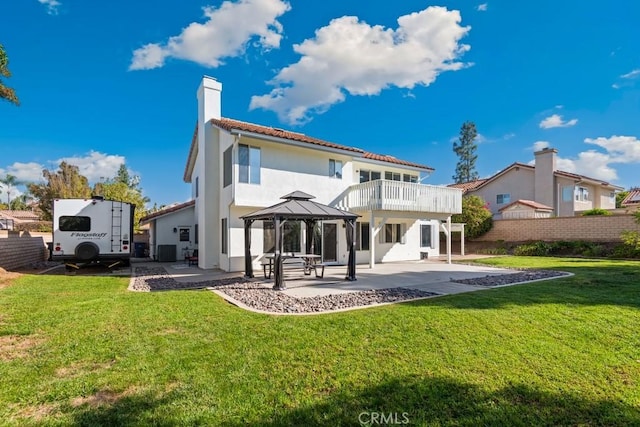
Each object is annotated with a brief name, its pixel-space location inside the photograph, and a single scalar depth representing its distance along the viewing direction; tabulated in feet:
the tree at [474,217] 79.46
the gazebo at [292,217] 30.86
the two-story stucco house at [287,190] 44.70
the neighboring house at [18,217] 93.15
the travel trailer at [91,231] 43.98
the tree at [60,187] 105.40
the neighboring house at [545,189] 92.48
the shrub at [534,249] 66.95
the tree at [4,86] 35.46
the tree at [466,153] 167.63
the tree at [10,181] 176.69
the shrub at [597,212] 72.97
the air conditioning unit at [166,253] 63.62
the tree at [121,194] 94.65
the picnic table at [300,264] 35.81
